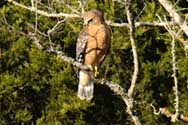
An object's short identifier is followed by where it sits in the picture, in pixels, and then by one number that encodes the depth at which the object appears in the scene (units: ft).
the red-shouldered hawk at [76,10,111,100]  38.22
